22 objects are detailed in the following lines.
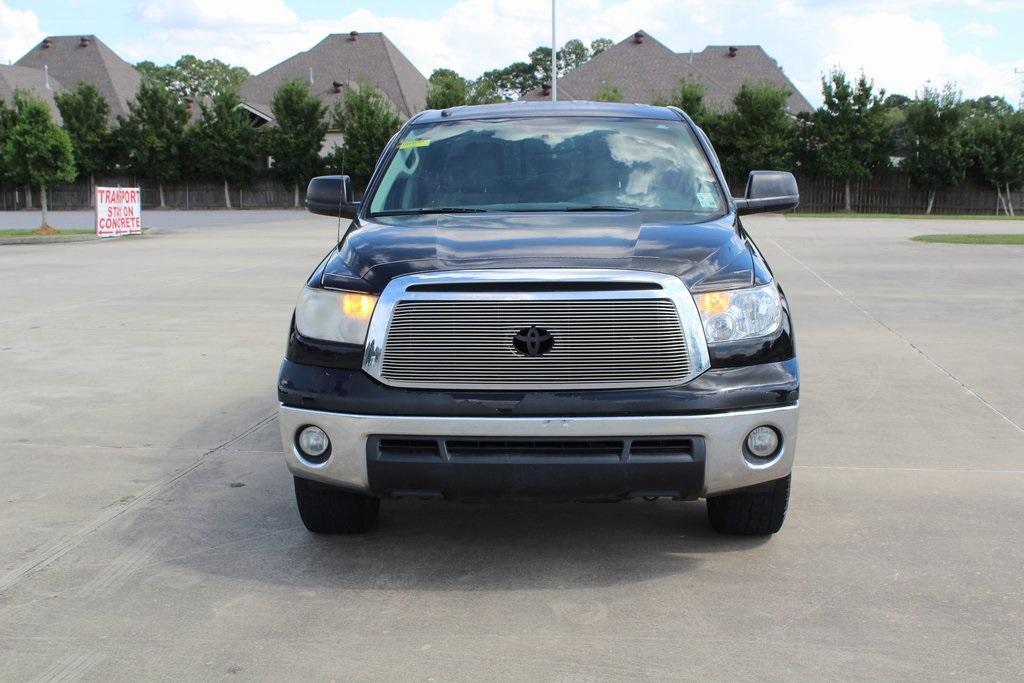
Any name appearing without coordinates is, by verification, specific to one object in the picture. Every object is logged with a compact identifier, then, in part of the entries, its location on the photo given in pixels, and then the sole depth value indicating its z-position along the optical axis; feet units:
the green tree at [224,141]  176.35
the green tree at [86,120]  179.93
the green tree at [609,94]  154.49
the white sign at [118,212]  92.07
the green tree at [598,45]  349.61
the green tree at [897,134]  155.12
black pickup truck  13.28
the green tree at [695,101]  153.89
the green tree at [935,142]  148.46
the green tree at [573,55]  350.02
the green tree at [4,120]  112.83
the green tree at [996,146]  149.10
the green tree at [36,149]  100.32
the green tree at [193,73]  353.72
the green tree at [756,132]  151.74
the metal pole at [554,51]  124.92
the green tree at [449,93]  166.71
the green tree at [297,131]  172.96
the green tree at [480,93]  174.81
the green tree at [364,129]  169.07
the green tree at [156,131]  178.91
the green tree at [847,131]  150.00
